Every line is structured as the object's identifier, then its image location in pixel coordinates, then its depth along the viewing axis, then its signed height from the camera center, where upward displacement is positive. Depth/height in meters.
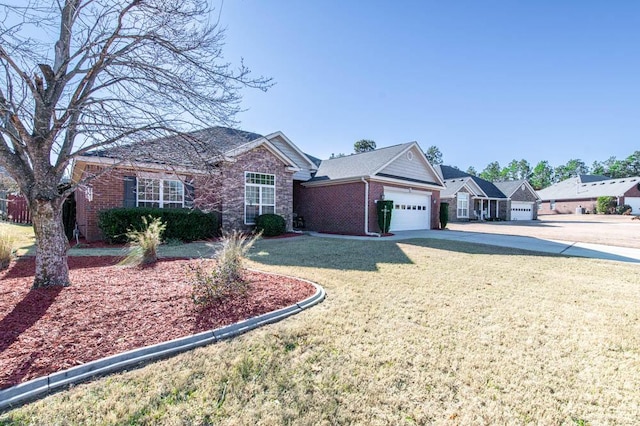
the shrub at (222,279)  4.28 -1.00
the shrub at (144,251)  6.87 -0.88
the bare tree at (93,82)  4.22 +2.08
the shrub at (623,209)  42.92 +0.54
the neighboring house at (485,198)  30.17 +1.66
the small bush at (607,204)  44.12 +1.30
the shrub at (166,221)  10.27 -0.34
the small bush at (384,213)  15.17 +0.00
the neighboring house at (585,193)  44.59 +3.24
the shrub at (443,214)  19.86 -0.07
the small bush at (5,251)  6.53 -0.84
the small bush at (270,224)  13.48 -0.50
